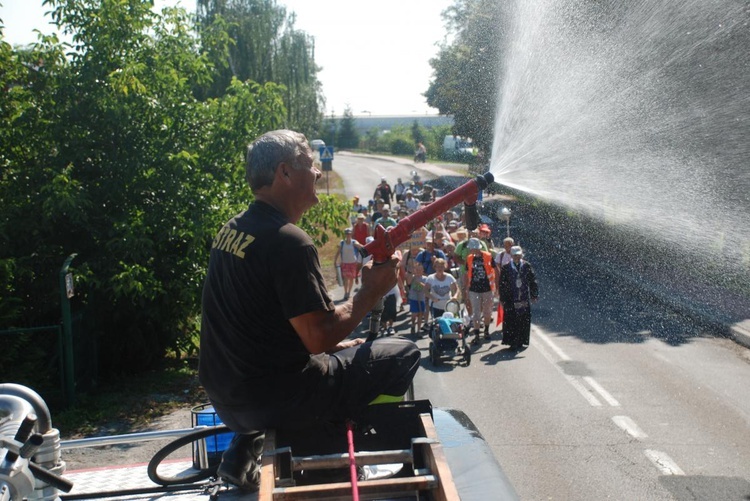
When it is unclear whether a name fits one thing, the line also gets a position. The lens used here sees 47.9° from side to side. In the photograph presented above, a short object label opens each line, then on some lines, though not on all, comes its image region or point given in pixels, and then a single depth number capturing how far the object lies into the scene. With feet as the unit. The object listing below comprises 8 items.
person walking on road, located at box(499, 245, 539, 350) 47.57
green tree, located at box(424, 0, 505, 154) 102.42
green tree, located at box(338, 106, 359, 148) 294.87
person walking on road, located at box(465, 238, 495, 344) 49.93
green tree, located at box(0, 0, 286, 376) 35.96
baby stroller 43.32
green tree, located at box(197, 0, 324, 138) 117.29
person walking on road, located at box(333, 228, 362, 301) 63.41
